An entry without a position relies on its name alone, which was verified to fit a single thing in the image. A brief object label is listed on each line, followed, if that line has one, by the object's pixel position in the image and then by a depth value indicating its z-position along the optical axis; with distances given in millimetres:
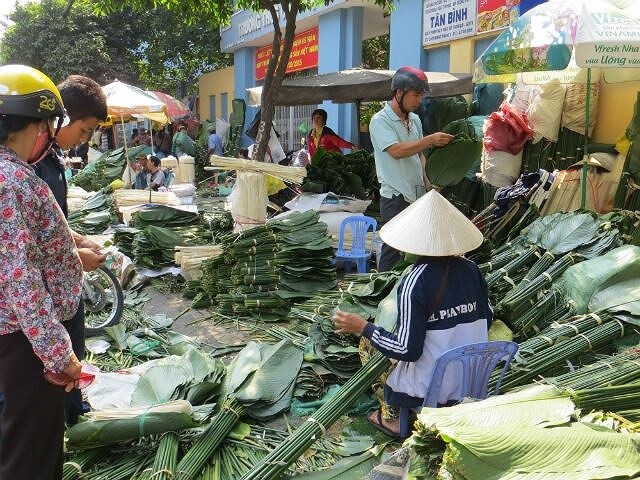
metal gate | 16109
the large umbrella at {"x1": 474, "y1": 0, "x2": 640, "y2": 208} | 3789
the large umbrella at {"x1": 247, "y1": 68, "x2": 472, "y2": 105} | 7941
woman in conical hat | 2453
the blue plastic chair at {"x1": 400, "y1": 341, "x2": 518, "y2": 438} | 2252
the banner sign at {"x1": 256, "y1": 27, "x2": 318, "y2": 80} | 15109
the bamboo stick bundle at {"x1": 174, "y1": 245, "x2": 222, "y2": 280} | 5887
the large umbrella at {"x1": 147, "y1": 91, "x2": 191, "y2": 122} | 13961
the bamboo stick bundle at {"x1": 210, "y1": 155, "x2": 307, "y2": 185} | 5867
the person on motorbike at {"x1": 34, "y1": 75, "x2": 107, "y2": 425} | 2762
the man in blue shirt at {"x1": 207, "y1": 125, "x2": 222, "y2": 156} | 15242
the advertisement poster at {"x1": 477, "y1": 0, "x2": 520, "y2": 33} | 8613
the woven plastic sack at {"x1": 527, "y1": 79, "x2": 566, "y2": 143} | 5312
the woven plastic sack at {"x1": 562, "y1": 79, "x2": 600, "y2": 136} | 5301
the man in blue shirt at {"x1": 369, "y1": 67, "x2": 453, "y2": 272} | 4219
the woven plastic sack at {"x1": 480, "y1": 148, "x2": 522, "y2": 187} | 5578
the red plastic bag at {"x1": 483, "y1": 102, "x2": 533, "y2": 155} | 5492
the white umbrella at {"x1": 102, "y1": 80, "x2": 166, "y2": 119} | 10062
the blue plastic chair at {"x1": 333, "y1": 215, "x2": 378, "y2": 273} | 5762
